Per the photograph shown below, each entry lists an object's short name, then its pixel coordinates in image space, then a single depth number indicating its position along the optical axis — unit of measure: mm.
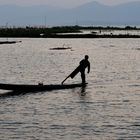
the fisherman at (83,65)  33125
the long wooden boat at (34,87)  29769
